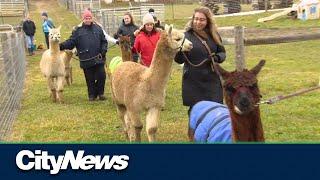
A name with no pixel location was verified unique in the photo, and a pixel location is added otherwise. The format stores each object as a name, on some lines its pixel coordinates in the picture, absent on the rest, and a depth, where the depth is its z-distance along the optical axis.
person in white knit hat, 6.80
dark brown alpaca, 3.22
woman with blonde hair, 4.96
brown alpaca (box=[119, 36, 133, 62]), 7.29
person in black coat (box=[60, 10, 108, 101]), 8.58
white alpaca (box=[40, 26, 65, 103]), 8.87
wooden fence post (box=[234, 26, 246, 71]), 6.31
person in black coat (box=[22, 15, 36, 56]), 17.28
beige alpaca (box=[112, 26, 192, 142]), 5.22
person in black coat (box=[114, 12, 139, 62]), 8.60
